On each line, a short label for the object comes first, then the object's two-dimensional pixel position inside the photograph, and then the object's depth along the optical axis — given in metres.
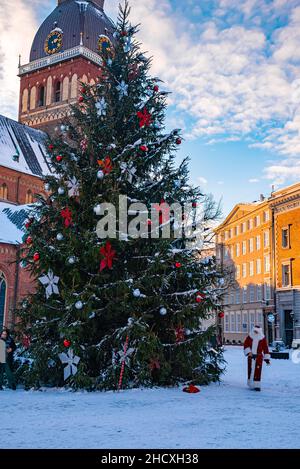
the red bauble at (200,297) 11.78
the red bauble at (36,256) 11.56
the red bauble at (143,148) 12.52
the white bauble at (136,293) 11.53
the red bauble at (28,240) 11.96
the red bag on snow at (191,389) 11.25
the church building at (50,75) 40.85
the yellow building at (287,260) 41.62
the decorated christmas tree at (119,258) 11.63
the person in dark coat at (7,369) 12.28
